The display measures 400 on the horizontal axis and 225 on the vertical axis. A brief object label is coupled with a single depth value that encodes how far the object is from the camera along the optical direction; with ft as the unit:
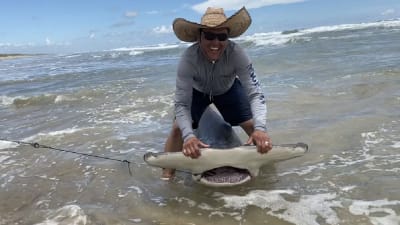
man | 12.29
